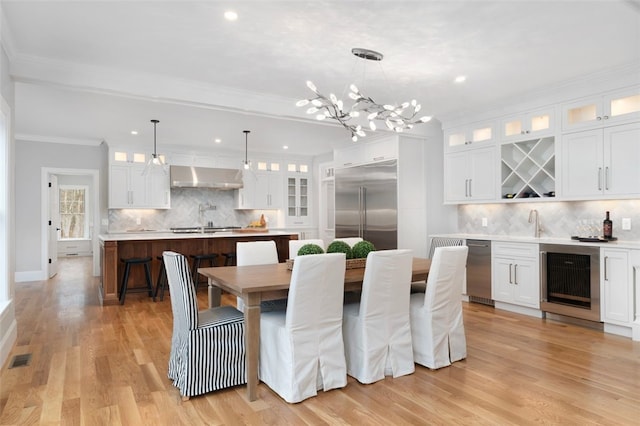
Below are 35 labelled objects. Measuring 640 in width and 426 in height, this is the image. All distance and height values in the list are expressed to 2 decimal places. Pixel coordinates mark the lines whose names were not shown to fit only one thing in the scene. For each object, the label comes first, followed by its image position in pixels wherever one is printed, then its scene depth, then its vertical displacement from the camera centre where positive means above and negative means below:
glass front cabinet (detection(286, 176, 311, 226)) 9.23 +0.33
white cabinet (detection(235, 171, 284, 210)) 8.77 +0.51
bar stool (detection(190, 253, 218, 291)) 6.05 -0.70
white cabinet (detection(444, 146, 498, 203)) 5.34 +0.53
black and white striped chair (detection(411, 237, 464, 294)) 5.40 -0.38
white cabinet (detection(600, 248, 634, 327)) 3.93 -0.73
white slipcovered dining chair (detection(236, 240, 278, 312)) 3.79 -0.37
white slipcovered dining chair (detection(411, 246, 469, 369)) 3.16 -0.80
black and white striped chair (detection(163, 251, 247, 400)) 2.65 -0.87
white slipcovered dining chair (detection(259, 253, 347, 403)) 2.61 -0.82
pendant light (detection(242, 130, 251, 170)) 6.67 +1.38
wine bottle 4.30 -0.16
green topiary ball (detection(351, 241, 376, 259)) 3.46 -0.30
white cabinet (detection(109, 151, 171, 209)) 7.51 +0.59
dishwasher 5.17 -0.75
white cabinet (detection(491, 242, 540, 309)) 4.66 -0.72
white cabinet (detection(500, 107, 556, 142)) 4.73 +1.09
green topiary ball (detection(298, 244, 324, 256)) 3.18 -0.28
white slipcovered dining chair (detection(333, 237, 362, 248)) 4.47 -0.29
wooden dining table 2.65 -0.50
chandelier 3.11 +0.86
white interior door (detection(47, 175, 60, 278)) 7.61 -0.29
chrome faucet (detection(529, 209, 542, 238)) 5.02 -0.09
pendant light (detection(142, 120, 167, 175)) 6.76 +0.92
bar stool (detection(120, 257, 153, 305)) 5.43 -0.79
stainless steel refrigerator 6.16 +0.19
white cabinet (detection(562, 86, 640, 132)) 4.08 +1.10
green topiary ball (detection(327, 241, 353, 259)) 3.34 -0.28
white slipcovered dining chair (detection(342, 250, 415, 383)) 2.91 -0.81
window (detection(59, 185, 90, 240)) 11.16 +0.10
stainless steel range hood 7.93 +0.75
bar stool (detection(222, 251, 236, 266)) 6.48 -0.69
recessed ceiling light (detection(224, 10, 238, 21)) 2.86 +1.43
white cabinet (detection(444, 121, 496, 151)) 5.39 +1.09
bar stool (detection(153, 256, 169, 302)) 5.68 -0.95
